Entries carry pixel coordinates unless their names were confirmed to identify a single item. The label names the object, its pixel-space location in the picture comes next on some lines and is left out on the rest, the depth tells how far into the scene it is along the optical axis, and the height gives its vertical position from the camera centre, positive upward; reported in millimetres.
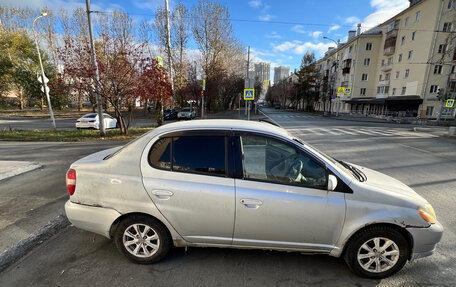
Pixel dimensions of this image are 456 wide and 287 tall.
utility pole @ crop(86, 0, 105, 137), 10784 +1838
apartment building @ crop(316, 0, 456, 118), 28531 +7082
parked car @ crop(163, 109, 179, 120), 27405 -1456
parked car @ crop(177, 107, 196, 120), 27531 -1416
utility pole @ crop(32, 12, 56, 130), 13678 +1125
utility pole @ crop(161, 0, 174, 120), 16208 +5947
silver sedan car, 2285 -1072
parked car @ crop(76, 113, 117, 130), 15703 -1521
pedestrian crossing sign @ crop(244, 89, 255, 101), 13164 +647
